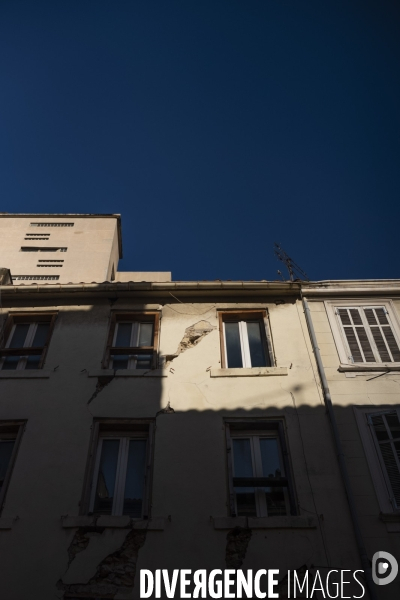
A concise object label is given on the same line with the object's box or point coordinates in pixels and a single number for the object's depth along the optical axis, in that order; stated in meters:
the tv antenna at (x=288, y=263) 11.52
